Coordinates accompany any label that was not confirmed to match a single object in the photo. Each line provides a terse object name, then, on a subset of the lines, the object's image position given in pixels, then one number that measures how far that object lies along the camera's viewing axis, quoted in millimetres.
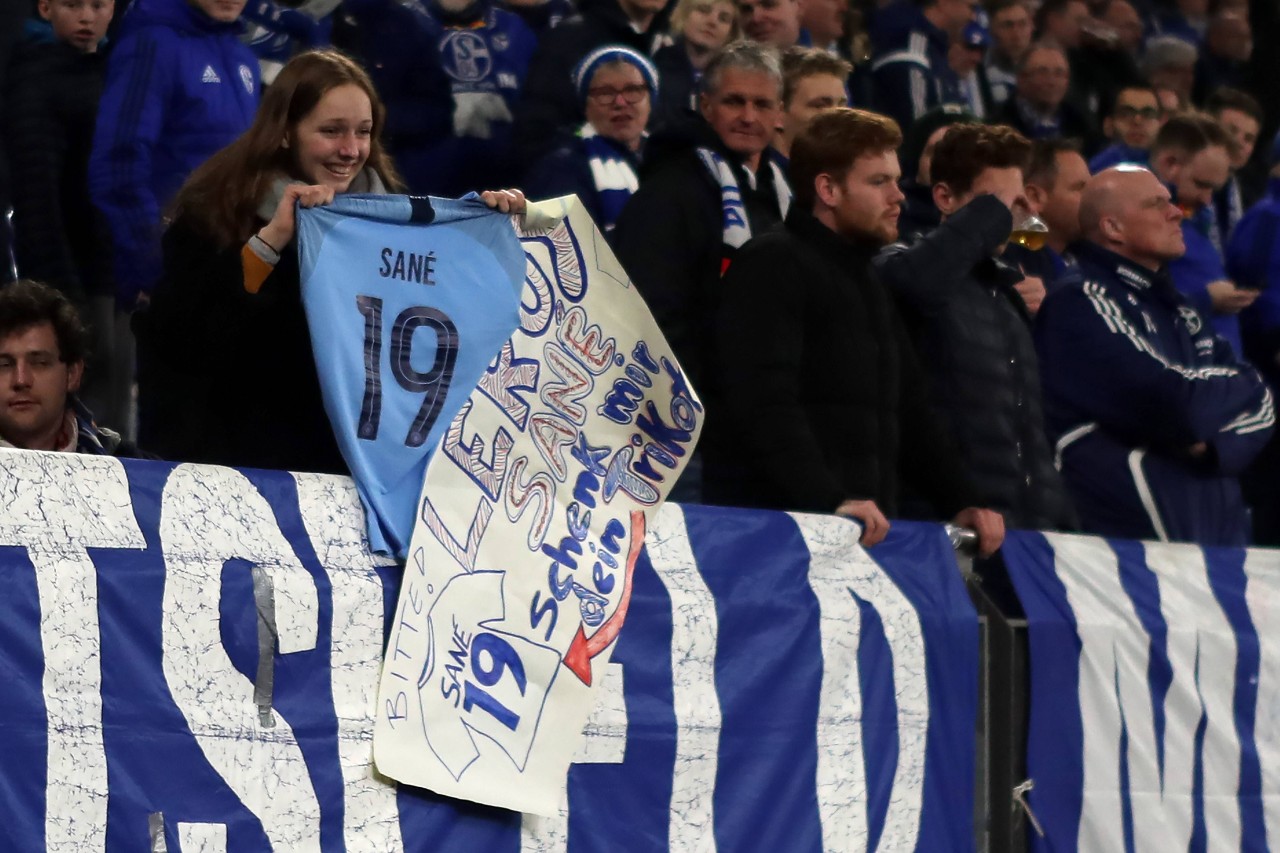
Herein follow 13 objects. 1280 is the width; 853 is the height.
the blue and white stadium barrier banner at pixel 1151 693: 10859
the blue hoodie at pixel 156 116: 12023
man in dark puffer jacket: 11617
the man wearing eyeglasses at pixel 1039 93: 21016
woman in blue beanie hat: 13555
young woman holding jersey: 8391
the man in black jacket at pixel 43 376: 8836
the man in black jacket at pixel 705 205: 11570
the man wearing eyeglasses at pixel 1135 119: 20937
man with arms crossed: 12625
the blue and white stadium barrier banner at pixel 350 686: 7184
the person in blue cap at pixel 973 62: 20234
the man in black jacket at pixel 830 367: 10375
